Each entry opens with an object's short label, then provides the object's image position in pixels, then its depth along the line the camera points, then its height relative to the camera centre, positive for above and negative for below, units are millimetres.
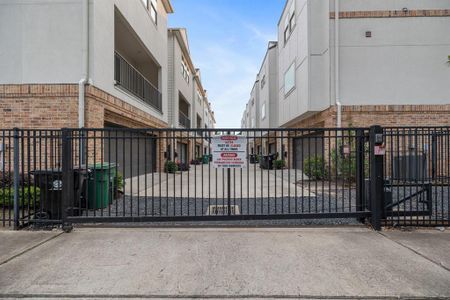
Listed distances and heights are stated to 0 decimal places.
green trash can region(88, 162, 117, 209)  6047 -681
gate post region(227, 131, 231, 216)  4986 -509
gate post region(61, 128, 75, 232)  4844 -394
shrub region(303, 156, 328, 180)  11058 -592
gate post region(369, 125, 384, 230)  4949 -461
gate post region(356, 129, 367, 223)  5160 -344
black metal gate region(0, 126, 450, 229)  4883 -831
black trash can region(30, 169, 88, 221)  5062 -731
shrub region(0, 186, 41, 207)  5805 -902
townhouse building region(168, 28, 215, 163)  17625 +5059
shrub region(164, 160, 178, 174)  16112 -800
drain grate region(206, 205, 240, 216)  6021 -1277
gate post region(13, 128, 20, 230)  4918 -472
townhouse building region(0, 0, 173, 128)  7480 +2376
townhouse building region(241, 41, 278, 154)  22984 +5541
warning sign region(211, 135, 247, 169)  5134 +48
